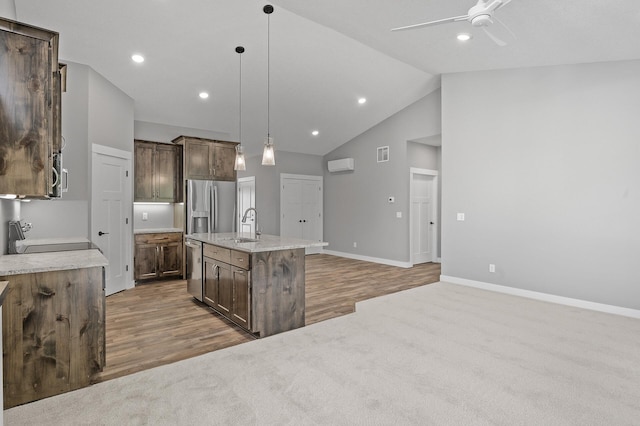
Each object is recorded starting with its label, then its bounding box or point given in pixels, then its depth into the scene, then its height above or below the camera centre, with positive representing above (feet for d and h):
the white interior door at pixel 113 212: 15.08 +0.07
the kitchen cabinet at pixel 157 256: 18.13 -2.37
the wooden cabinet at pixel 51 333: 6.79 -2.58
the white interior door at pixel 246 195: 26.86 +1.53
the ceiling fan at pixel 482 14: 7.51 +4.73
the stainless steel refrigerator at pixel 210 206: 19.36 +0.44
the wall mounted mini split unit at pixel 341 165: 26.20 +3.95
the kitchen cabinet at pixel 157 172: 18.81 +2.43
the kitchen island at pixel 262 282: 10.39 -2.28
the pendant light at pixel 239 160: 12.75 +2.07
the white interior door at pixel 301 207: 27.12 +0.56
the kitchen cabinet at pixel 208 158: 19.71 +3.41
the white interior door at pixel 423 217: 23.52 -0.24
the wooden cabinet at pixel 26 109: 6.70 +2.17
